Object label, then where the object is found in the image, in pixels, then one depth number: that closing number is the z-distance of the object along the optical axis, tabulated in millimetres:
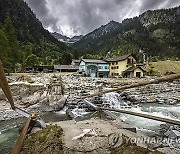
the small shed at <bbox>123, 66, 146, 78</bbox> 43812
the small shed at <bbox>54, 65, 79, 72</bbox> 53581
